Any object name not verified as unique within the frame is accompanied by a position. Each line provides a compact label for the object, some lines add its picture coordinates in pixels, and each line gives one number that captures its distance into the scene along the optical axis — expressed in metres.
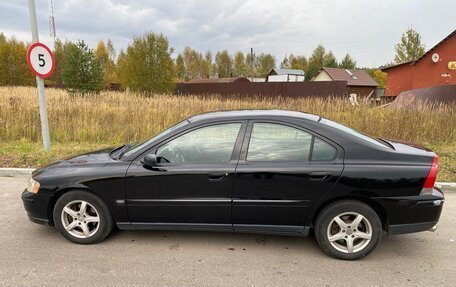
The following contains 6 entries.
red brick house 22.30
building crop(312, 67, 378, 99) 43.45
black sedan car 2.96
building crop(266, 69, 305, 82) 52.29
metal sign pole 6.61
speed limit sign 6.34
